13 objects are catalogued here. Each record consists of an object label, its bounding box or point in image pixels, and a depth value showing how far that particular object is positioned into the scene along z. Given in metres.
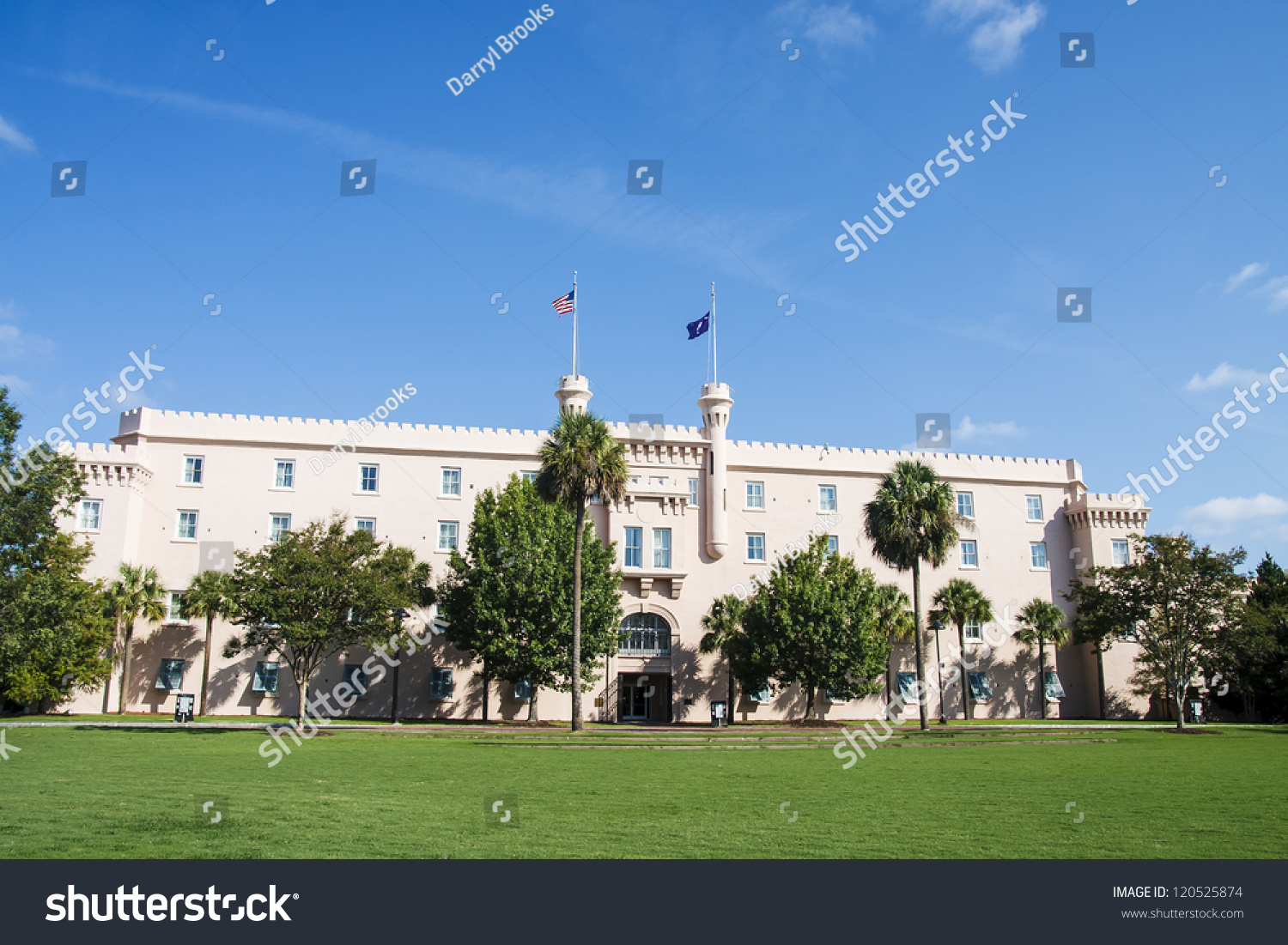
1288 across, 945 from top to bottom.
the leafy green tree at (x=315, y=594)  35.53
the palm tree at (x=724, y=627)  49.12
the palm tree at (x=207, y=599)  43.06
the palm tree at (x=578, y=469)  37.06
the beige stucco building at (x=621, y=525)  46.97
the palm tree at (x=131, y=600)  44.69
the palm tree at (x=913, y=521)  39.66
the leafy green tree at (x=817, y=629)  45.97
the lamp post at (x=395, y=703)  41.59
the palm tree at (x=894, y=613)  50.81
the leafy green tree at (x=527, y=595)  42.81
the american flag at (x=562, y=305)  43.31
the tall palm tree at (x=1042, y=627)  53.56
